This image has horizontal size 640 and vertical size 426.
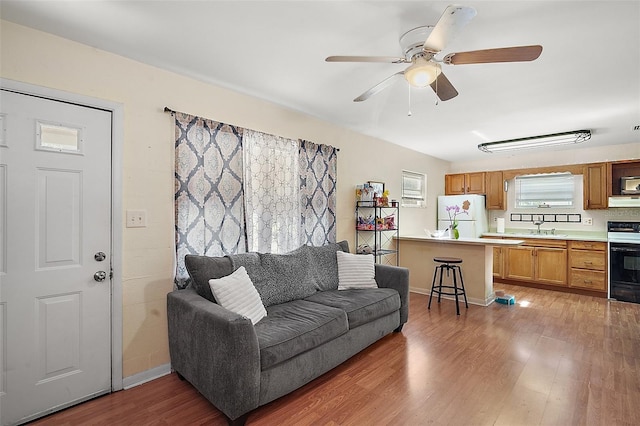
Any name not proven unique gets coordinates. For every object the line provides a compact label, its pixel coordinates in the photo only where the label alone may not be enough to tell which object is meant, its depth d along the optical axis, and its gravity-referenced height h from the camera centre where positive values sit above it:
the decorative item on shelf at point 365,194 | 4.26 +0.27
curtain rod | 2.52 +0.84
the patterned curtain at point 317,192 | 3.60 +0.26
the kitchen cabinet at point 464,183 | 6.19 +0.63
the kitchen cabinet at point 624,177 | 4.68 +0.58
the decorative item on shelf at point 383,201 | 4.26 +0.18
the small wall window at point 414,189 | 5.43 +0.46
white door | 1.88 -0.28
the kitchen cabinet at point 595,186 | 4.91 +0.46
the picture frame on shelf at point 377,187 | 4.44 +0.40
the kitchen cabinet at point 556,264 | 4.70 -0.83
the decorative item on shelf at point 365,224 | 4.25 -0.14
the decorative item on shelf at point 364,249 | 4.31 -0.50
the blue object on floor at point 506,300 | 4.29 -1.20
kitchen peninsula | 4.23 -0.68
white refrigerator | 5.70 +0.00
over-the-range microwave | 4.64 +0.45
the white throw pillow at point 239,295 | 2.21 -0.61
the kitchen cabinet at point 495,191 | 5.93 +0.45
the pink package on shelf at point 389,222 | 4.50 -0.12
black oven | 4.34 -0.72
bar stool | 4.04 -0.83
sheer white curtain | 3.05 +0.22
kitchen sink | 5.20 -0.37
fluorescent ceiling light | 4.17 +1.06
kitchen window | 5.39 +0.44
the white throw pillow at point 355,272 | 3.31 -0.64
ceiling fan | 1.53 +0.94
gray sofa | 1.83 -0.82
